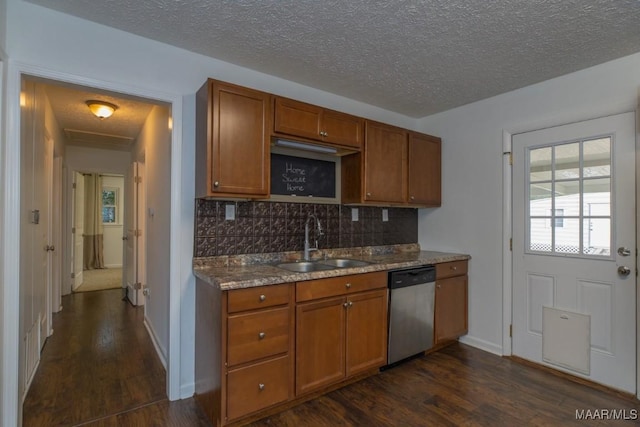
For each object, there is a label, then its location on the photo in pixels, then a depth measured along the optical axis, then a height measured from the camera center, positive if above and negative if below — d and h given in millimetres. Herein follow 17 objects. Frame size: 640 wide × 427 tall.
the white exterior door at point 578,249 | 2416 -287
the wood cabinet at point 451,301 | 3091 -866
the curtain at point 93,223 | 7430 -263
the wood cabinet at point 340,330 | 2213 -867
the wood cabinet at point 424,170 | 3354 +468
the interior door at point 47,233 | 3236 -230
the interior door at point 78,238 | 6005 -548
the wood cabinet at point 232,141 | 2146 +497
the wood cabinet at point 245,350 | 1909 -858
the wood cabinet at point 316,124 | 2441 +727
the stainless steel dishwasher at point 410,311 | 2709 -855
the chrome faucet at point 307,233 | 2875 -187
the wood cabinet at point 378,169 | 2975 +423
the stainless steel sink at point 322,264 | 2752 -453
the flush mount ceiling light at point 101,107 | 3168 +1032
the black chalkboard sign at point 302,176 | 2797 +333
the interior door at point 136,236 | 4469 -344
